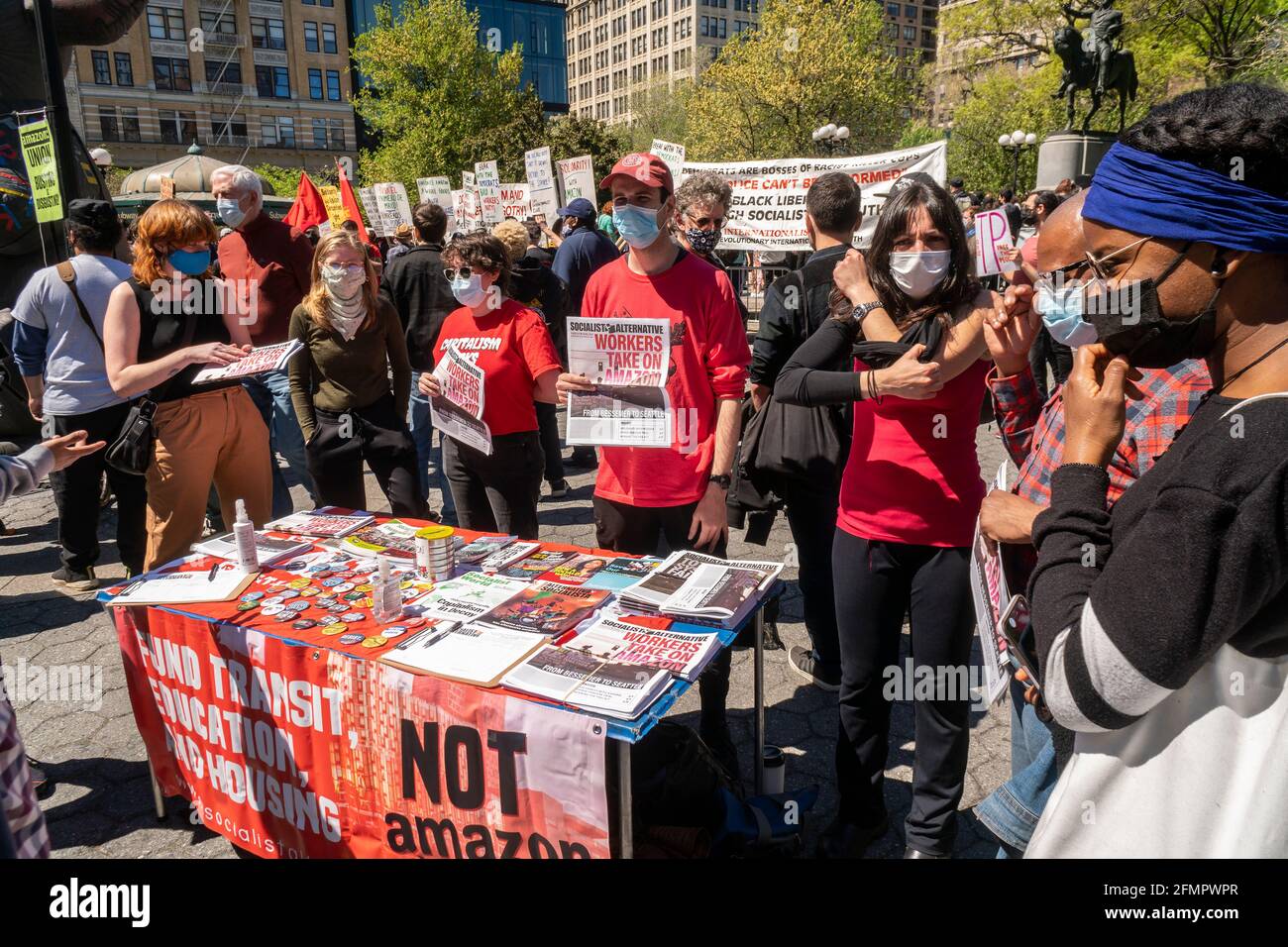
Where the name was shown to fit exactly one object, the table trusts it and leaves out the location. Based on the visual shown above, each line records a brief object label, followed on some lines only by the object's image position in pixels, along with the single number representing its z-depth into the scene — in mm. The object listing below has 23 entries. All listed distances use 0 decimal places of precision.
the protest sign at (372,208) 16394
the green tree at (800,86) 34250
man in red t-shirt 3289
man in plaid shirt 1660
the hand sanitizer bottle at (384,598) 2693
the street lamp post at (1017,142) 29250
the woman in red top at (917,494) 2600
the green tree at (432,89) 42375
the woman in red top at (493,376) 4117
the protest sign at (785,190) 9570
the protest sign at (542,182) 11945
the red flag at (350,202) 9172
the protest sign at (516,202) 13031
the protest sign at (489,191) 13219
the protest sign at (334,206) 10478
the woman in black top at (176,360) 4016
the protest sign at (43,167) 6750
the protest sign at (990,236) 5156
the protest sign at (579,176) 10828
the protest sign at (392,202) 14798
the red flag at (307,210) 9484
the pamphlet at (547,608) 2635
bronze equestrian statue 20328
